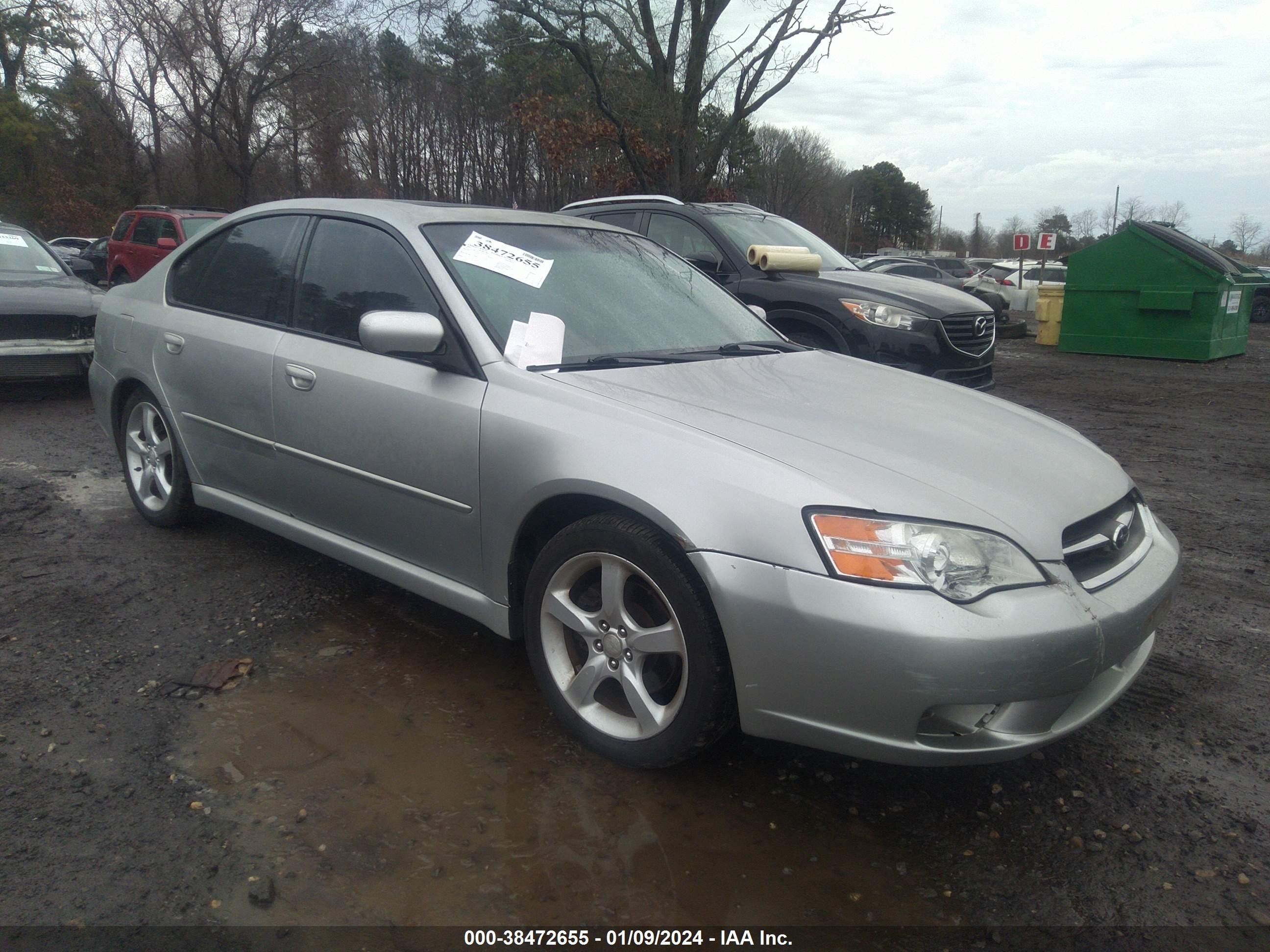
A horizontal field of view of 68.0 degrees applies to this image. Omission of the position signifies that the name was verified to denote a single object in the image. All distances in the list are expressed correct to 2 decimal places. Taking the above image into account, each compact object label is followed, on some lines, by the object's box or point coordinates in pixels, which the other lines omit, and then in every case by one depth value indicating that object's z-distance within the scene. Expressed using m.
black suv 6.32
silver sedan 2.23
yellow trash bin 16.08
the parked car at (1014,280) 21.38
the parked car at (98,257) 17.11
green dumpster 13.02
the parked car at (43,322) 7.58
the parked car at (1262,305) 23.05
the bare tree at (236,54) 23.19
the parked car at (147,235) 14.25
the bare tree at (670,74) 15.09
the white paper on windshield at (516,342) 2.99
